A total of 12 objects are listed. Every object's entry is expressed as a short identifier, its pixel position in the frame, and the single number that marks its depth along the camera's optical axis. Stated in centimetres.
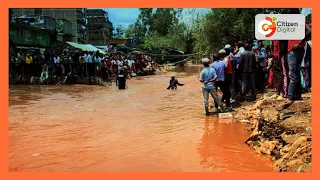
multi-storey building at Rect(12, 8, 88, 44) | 3454
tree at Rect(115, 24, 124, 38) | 7506
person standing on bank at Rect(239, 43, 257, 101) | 847
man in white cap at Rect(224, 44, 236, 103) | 841
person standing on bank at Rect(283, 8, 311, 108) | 547
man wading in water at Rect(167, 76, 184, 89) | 1532
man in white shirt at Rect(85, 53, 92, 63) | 1941
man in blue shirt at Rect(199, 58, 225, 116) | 773
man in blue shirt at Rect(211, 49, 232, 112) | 809
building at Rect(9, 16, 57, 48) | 2413
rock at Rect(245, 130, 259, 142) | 554
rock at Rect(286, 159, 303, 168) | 405
